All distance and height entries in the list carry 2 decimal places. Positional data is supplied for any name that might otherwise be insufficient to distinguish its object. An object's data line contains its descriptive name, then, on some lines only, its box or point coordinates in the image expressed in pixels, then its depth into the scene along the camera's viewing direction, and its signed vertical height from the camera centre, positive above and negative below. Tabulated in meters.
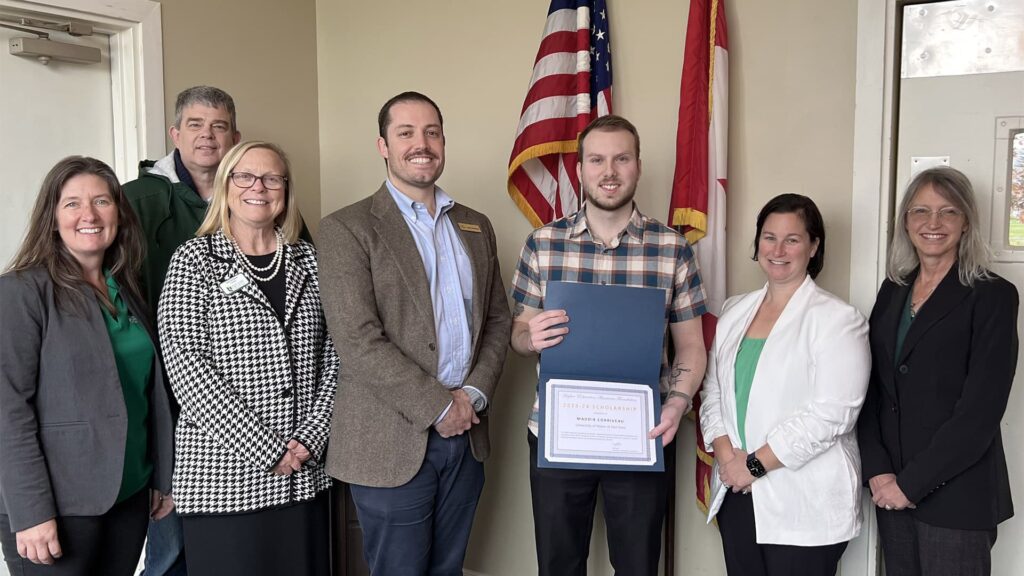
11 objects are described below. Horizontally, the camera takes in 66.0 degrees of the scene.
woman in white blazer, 2.05 -0.46
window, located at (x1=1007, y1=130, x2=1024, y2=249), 2.35 +0.15
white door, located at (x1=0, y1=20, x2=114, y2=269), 2.74 +0.45
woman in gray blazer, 1.82 -0.35
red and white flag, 2.63 +0.32
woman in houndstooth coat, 2.02 -0.36
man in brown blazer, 2.11 -0.31
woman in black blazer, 1.98 -0.38
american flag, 2.86 +0.57
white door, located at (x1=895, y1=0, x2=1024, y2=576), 2.36 +0.42
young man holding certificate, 2.26 -0.15
